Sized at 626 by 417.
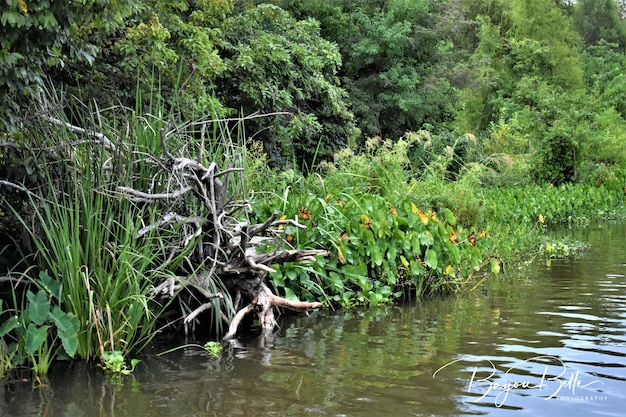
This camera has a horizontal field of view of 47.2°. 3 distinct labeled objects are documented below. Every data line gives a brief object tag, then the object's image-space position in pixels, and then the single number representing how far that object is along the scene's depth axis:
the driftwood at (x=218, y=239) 5.65
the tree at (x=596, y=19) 47.62
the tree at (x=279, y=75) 13.01
